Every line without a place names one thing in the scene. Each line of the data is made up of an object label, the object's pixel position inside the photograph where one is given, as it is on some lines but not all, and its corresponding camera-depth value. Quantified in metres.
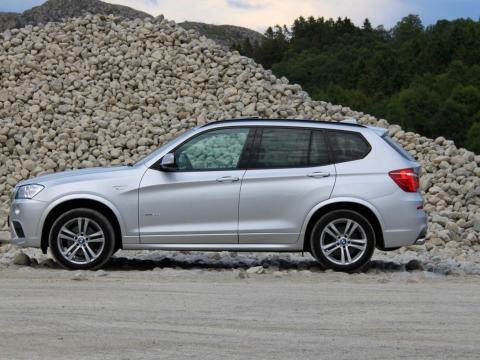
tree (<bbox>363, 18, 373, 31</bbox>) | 143.50
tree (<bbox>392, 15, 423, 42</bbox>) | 135.38
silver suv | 11.59
